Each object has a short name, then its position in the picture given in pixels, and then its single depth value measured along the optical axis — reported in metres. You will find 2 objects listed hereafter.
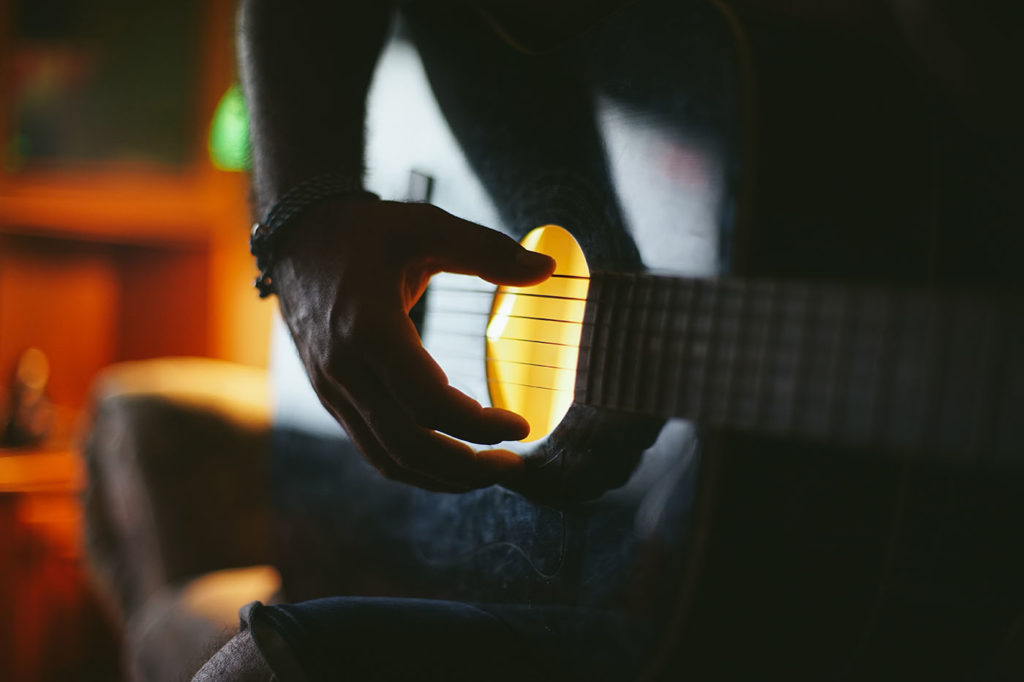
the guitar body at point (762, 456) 0.43
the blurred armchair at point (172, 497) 1.04
